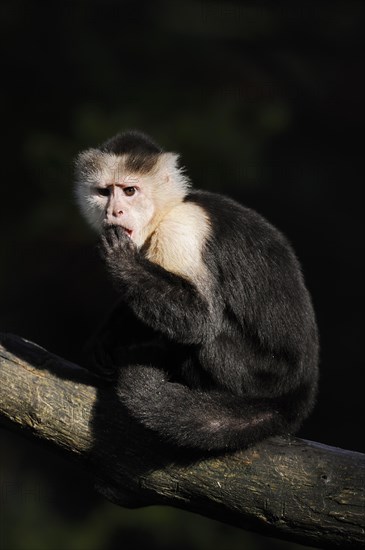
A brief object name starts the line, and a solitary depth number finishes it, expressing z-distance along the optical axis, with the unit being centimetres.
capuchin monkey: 770
